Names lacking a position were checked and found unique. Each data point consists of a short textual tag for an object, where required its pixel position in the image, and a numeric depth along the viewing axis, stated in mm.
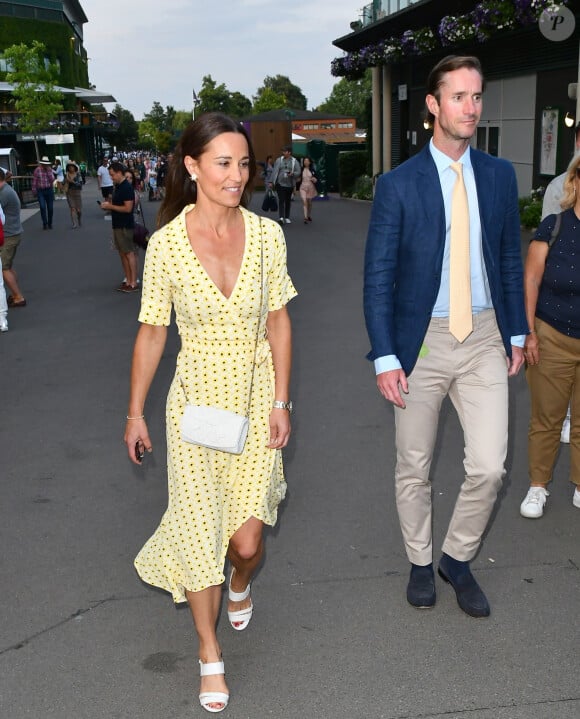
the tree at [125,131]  133500
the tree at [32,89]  57156
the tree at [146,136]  162250
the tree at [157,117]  180875
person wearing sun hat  24312
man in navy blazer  3521
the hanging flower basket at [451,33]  18688
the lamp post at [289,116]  41453
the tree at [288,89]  171375
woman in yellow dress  3137
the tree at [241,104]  138250
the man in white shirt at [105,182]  26562
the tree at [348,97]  149150
